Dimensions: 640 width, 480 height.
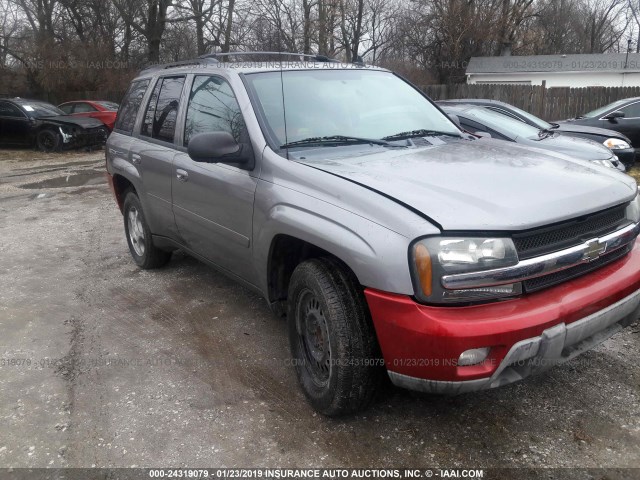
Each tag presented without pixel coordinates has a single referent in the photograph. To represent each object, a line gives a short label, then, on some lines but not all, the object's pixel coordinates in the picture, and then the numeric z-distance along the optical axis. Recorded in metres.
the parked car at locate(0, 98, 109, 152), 15.77
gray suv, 2.41
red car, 17.08
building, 29.56
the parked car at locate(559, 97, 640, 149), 11.10
